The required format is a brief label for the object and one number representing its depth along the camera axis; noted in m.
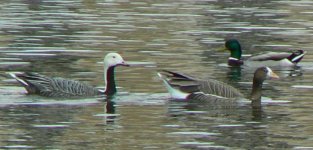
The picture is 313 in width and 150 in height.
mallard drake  27.38
